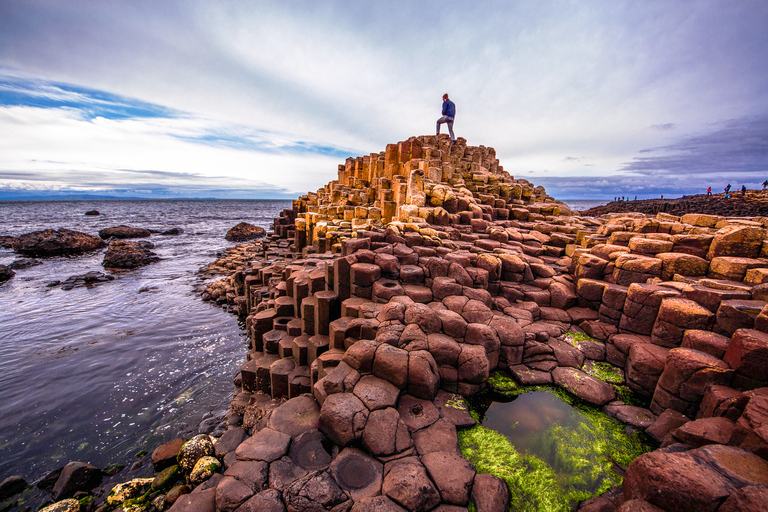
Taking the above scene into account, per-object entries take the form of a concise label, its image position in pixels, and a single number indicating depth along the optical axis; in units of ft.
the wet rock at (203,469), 19.71
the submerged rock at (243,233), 133.28
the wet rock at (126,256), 78.12
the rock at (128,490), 18.80
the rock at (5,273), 64.77
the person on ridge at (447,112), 61.52
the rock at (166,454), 21.39
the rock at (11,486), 19.69
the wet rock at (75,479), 19.69
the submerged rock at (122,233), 125.18
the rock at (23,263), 76.23
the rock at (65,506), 18.04
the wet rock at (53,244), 89.04
